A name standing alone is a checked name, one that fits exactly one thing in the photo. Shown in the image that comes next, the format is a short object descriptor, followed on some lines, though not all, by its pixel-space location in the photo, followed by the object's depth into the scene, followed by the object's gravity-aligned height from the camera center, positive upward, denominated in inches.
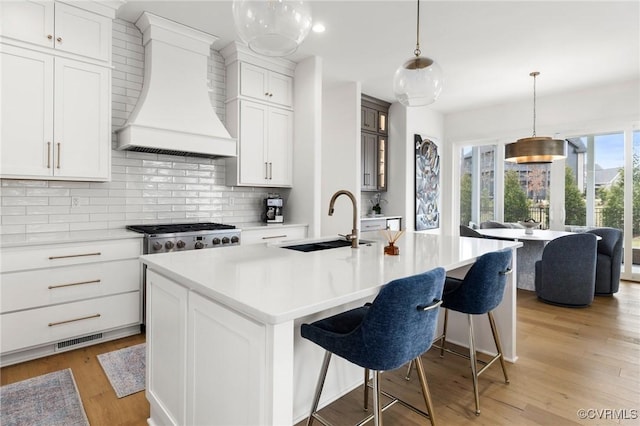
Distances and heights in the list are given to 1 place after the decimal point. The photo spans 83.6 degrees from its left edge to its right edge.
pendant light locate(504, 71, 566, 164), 159.6 +27.9
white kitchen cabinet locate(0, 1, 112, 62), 103.0 +56.1
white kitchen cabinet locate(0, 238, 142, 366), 97.5 -25.5
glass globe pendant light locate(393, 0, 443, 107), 90.6 +34.0
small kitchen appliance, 167.9 +0.8
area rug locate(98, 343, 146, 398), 88.1 -43.0
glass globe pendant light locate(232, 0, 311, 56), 62.3 +33.9
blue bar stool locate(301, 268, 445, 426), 49.9 -17.7
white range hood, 124.7 +40.8
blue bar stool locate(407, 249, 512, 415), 76.0 -17.2
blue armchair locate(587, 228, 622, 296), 166.1 -24.4
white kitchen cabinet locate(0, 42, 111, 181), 103.3 +28.7
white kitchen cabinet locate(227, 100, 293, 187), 154.5 +29.8
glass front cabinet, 221.8 +43.5
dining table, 174.2 -20.3
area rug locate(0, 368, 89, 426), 75.4 -43.9
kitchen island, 44.6 -16.2
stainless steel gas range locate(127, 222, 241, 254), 116.6 -9.0
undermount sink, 95.0 -9.4
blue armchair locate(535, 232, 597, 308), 150.7 -24.8
